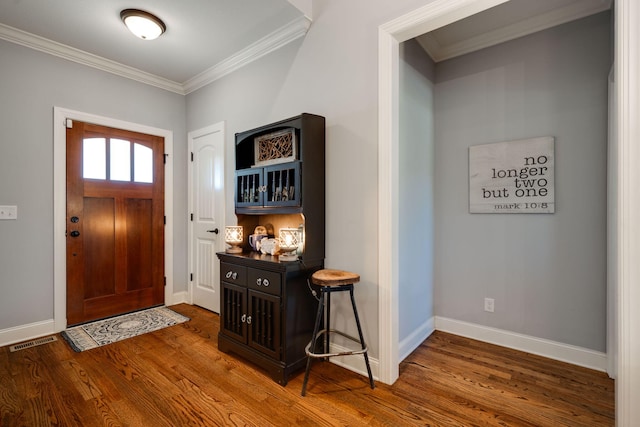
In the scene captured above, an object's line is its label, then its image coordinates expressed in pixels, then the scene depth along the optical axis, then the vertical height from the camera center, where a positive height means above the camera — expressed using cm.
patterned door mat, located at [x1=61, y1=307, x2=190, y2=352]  269 -116
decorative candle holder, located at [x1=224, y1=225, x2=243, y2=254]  267 -23
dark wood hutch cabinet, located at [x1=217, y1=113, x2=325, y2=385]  210 -43
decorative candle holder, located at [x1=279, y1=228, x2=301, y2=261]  226 -22
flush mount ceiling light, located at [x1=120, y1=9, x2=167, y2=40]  241 +156
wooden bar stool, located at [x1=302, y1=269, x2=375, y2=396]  191 -50
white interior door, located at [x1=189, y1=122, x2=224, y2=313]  344 +0
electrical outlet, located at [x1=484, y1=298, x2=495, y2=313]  269 -83
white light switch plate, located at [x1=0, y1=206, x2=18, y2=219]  265 -1
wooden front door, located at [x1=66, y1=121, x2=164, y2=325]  305 -11
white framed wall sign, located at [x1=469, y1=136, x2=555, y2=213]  243 +31
